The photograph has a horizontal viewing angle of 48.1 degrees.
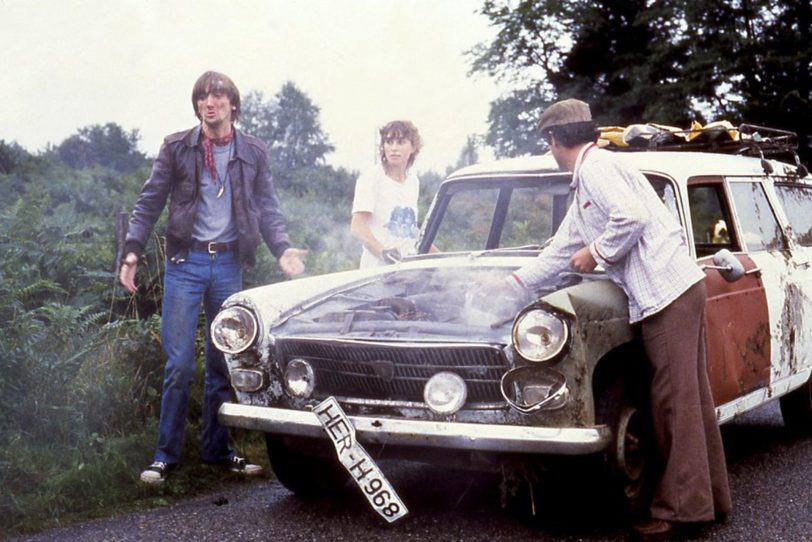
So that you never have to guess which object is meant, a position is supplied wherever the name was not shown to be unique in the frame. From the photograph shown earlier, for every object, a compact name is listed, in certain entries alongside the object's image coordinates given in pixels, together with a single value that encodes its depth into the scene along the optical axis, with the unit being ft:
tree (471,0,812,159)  75.72
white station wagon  11.25
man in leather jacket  15.35
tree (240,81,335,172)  66.95
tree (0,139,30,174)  61.11
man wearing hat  11.94
